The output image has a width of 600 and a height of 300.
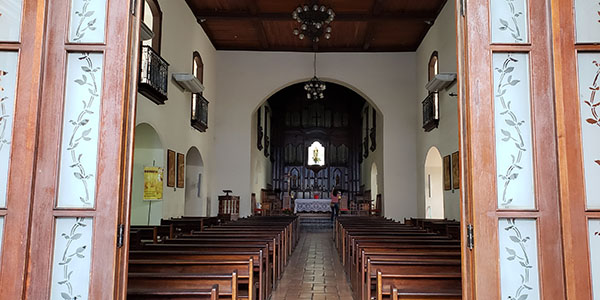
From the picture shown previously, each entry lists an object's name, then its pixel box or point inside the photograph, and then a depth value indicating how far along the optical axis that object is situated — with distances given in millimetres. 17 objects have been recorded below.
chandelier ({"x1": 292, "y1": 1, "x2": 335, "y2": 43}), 10078
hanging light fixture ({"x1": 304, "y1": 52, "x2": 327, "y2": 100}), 14078
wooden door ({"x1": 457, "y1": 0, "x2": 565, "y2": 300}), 2471
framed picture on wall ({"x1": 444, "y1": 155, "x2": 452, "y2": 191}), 11094
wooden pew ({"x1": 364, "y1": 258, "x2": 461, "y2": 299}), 4105
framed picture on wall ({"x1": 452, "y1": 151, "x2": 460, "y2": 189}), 10432
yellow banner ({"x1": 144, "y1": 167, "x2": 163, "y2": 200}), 8977
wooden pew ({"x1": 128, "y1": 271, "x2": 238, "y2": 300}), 3494
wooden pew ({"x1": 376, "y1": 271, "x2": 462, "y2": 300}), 3690
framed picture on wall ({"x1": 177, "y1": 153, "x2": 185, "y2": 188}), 11297
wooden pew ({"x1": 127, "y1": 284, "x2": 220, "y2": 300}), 3119
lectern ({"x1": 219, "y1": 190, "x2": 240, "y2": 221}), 13906
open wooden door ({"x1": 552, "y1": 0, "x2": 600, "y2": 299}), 2416
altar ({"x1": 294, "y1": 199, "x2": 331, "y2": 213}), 20141
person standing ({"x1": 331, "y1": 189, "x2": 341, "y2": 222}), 16020
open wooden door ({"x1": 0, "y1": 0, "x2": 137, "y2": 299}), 2445
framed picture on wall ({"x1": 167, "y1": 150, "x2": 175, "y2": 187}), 10530
